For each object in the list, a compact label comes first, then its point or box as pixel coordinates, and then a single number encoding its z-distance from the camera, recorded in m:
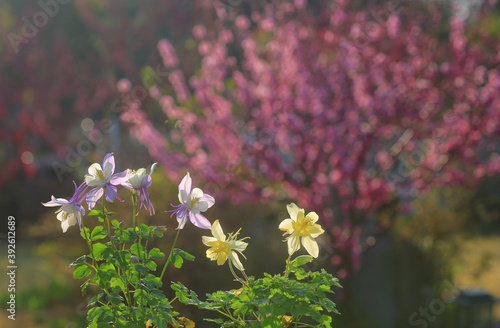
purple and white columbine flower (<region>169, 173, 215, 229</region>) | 1.69
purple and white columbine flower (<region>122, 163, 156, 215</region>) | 1.67
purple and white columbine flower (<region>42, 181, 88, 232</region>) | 1.68
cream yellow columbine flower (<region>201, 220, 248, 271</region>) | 1.69
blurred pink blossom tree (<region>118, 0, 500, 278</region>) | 5.95
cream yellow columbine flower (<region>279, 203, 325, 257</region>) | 1.71
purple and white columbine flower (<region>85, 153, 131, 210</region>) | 1.69
